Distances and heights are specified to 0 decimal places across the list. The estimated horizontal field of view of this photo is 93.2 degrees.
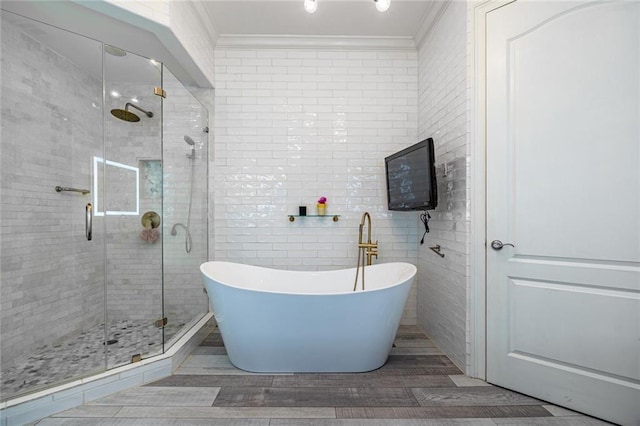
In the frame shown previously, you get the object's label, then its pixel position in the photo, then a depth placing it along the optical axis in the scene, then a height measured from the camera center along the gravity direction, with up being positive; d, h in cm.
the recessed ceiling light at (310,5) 203 +139
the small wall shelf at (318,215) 305 -4
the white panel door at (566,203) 156 +5
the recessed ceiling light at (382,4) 201 +138
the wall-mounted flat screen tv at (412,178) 227 +28
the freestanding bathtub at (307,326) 199 -78
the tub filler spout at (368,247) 260 -30
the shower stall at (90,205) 208 +5
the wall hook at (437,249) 252 -32
